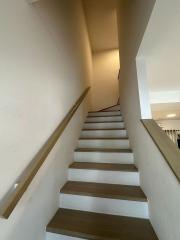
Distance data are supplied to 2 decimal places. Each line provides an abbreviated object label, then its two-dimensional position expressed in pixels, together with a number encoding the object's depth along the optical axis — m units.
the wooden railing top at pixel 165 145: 1.04
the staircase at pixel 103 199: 1.48
